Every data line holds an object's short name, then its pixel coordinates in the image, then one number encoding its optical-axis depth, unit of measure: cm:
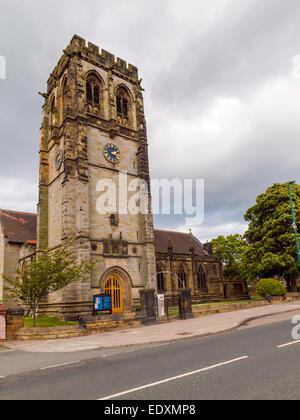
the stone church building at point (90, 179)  2586
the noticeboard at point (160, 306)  1956
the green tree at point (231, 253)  5116
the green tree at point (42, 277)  1809
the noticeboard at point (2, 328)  1583
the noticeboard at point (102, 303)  1952
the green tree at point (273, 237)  3089
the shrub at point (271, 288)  2766
